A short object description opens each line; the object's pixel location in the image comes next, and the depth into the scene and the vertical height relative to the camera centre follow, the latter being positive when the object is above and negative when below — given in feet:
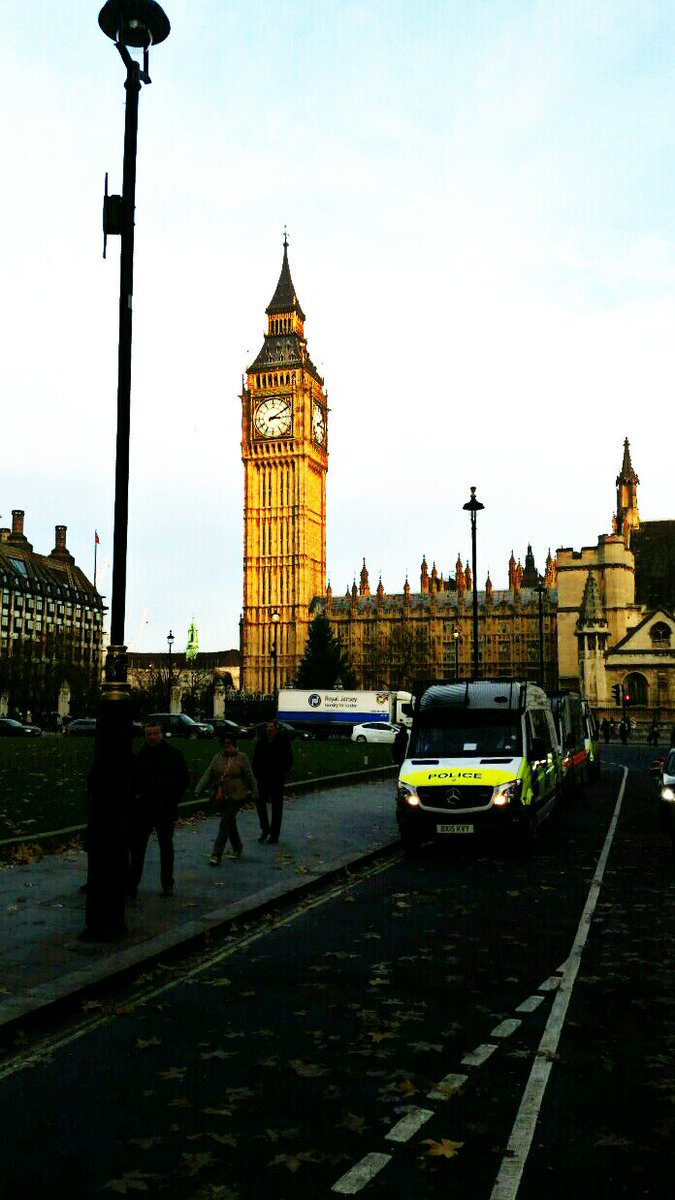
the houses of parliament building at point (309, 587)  447.01 +51.44
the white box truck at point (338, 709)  220.84 -3.08
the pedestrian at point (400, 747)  54.66 -3.04
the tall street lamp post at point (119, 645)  27.22 +1.51
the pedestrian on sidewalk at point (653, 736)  184.25 -7.79
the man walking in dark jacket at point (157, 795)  34.40 -3.45
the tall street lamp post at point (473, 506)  92.99 +17.65
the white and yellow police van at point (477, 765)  45.68 -3.38
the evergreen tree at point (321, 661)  364.38 +12.85
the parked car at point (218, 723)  188.07 -5.57
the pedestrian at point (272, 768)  49.52 -3.64
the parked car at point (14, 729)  184.24 -6.08
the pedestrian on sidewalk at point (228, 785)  42.04 -3.79
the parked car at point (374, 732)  191.62 -7.17
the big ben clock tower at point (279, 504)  470.80 +91.26
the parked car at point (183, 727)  179.01 -5.58
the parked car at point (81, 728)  192.79 -6.18
